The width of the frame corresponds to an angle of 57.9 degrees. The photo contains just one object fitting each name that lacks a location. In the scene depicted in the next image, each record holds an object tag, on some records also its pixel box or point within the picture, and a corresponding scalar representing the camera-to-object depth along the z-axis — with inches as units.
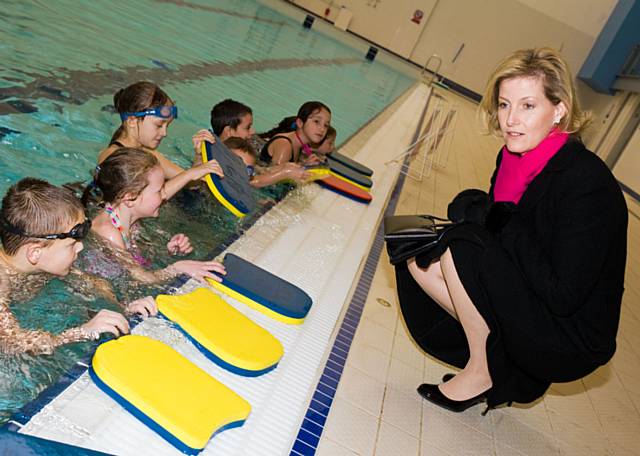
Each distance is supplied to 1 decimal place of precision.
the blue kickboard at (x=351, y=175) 193.3
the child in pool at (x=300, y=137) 176.2
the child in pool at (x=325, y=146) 205.2
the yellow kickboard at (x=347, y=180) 191.9
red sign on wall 890.4
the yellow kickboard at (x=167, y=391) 64.0
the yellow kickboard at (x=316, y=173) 168.2
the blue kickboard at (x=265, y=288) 98.1
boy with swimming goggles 70.6
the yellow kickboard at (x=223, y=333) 80.9
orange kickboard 183.2
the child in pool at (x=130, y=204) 93.8
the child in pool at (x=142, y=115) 117.2
